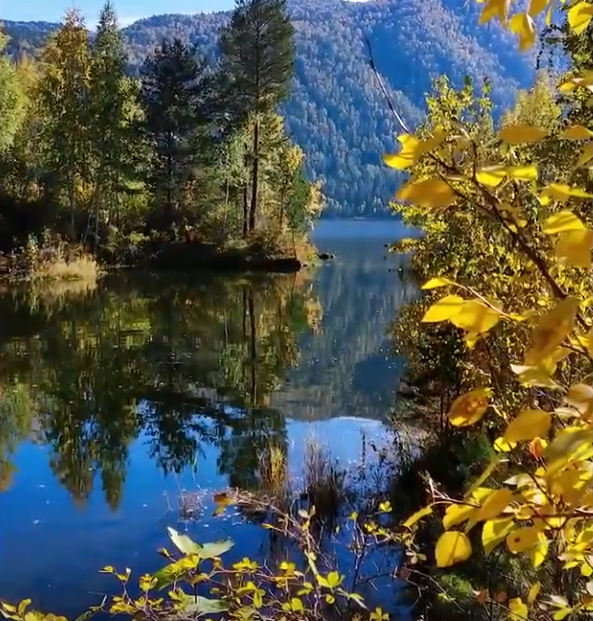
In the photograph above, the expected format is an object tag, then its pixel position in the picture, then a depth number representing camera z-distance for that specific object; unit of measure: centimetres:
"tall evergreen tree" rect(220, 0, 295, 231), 2472
